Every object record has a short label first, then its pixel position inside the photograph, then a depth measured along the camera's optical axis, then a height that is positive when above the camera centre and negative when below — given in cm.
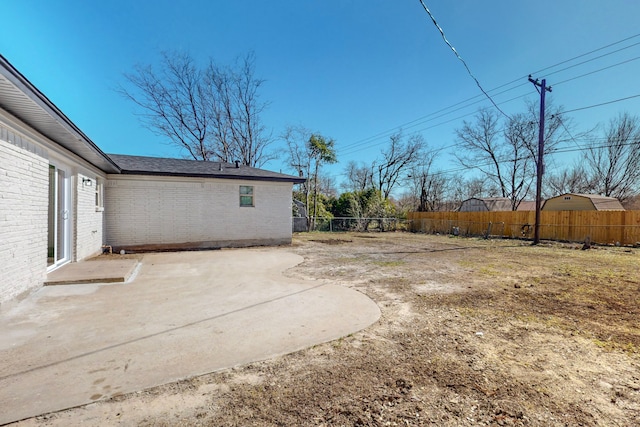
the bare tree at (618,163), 2161 +429
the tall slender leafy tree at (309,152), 2212 +509
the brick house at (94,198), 392 +48
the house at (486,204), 2252 +98
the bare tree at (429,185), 2781 +316
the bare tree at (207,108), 2070 +844
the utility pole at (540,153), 1316 +304
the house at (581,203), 1653 +85
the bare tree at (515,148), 2225 +579
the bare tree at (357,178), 3121 +438
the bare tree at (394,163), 2842 +546
